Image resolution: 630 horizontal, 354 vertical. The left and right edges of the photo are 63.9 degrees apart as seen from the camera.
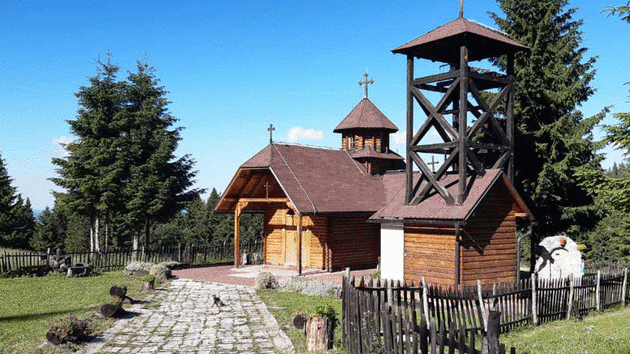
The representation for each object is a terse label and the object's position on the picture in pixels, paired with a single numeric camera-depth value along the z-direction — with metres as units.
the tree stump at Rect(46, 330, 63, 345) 9.90
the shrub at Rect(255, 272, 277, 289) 18.17
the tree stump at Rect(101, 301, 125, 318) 12.77
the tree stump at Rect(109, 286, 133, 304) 14.34
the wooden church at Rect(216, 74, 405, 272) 22.50
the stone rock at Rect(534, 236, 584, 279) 18.42
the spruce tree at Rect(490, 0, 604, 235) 22.58
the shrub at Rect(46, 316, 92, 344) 9.91
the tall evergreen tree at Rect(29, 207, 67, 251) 52.88
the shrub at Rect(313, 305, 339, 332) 10.14
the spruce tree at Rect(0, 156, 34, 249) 45.09
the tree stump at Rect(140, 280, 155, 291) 17.70
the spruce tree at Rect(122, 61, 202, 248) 29.94
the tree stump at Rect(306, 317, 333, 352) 9.90
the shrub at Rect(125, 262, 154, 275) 21.94
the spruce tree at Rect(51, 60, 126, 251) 29.69
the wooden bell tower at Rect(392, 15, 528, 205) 16.95
